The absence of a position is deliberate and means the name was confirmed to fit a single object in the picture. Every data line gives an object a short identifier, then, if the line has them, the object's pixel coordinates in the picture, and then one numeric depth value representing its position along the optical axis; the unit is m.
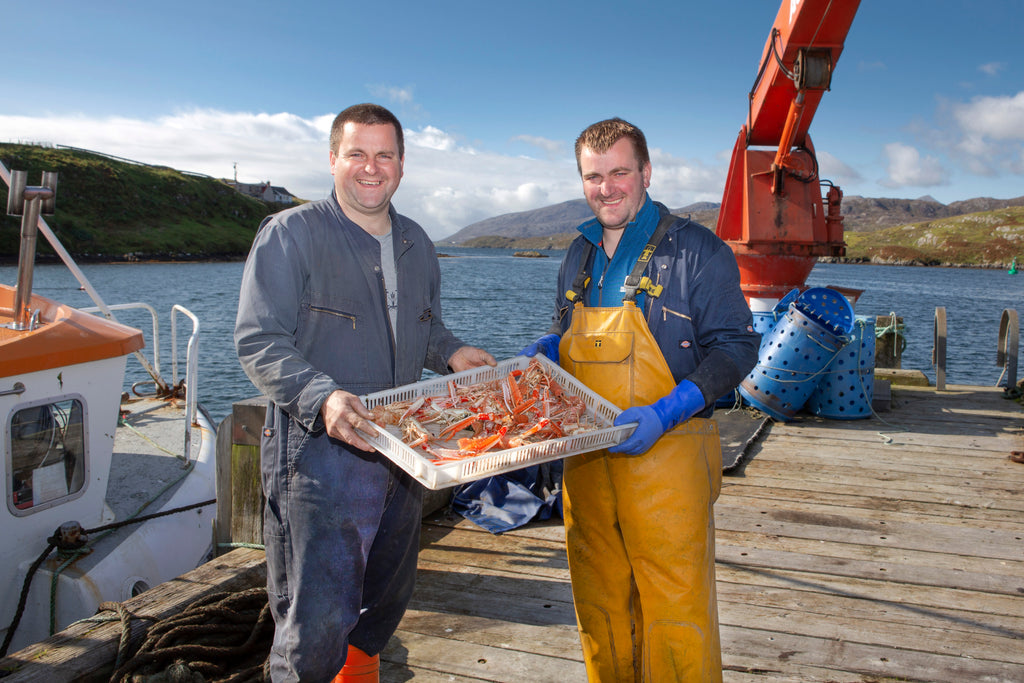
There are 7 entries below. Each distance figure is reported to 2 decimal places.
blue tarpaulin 4.78
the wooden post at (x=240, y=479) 3.64
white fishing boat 3.95
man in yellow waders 2.49
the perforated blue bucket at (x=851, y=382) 7.45
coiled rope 2.82
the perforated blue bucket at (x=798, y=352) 7.17
